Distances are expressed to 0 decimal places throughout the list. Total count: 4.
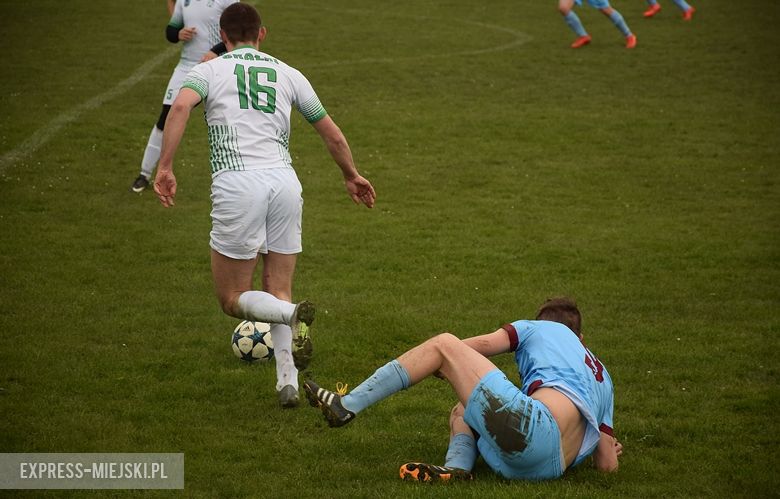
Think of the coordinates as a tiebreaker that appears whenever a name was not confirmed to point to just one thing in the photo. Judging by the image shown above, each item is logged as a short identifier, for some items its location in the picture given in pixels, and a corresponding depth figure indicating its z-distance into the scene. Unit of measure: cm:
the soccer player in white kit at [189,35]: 2562
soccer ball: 1571
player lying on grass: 1105
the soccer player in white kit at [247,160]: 1298
